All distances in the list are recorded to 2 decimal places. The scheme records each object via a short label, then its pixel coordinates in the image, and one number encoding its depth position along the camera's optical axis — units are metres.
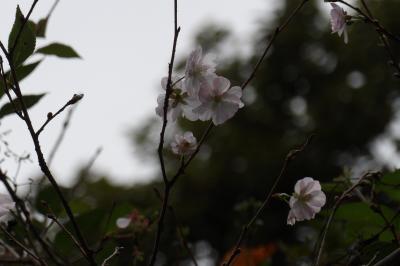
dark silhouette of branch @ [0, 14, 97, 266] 1.18
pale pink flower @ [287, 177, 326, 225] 1.28
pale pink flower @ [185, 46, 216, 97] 1.27
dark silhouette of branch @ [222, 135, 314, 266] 1.22
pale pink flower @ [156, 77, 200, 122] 1.28
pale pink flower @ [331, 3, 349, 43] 1.37
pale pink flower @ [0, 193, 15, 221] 1.29
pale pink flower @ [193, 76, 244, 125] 1.27
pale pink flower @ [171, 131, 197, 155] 1.29
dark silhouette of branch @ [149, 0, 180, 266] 1.20
